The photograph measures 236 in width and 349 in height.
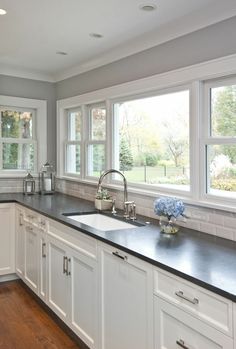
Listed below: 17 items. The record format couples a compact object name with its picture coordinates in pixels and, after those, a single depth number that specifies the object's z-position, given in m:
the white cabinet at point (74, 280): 2.45
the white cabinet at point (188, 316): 1.45
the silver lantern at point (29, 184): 4.59
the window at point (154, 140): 2.97
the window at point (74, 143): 4.56
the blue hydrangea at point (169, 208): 2.48
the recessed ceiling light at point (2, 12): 2.70
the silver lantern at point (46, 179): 4.70
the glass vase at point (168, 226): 2.51
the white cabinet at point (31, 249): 3.32
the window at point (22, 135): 4.62
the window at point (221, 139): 2.49
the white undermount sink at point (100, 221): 3.14
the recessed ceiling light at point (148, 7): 2.55
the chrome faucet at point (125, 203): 3.09
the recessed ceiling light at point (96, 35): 3.20
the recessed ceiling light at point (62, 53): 3.77
